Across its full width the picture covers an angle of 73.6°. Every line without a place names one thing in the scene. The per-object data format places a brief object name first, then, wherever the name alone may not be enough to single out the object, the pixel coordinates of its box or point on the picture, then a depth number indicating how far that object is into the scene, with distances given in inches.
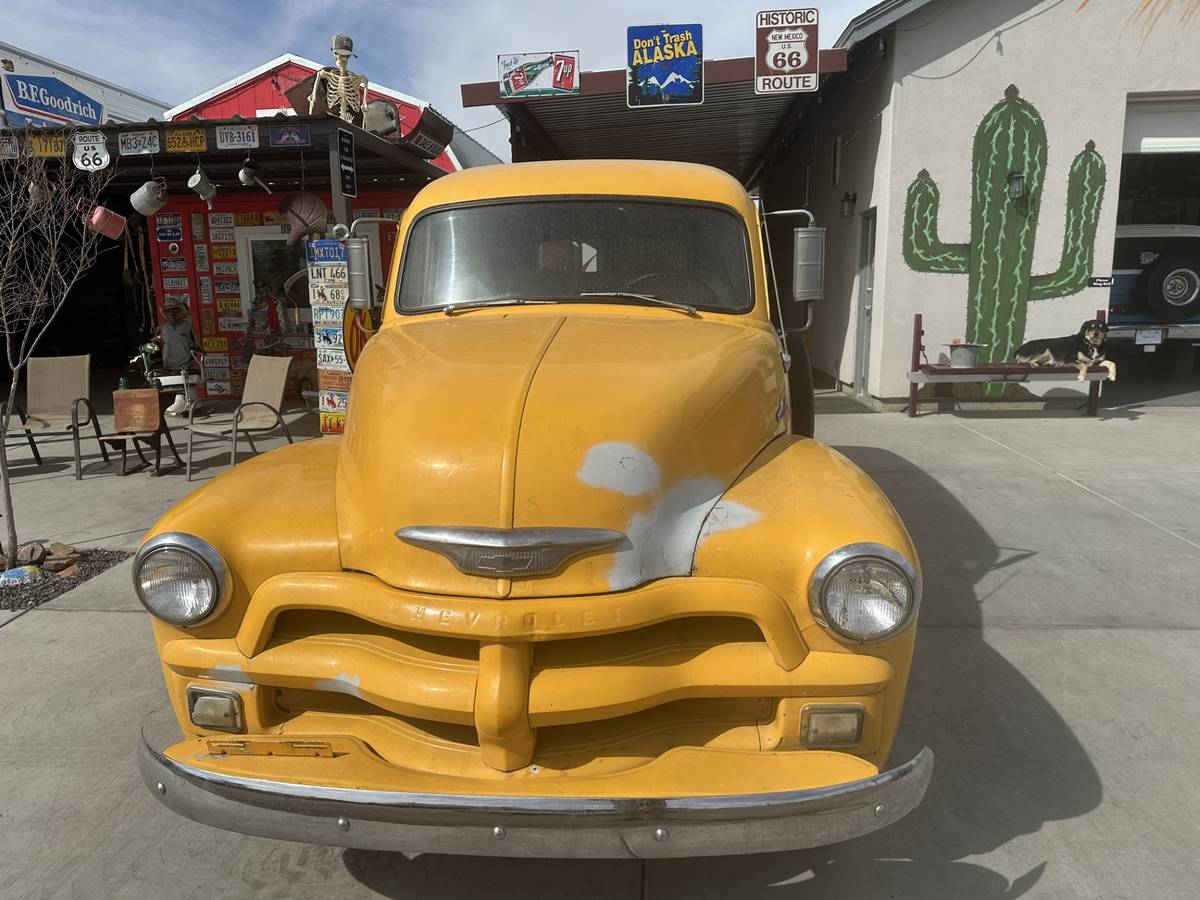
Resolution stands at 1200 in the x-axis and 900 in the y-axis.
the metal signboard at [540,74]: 406.3
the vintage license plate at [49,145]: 327.6
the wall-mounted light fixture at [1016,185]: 374.9
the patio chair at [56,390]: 312.2
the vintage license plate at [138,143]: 332.8
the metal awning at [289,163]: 318.3
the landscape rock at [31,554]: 198.4
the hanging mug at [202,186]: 381.1
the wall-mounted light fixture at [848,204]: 448.6
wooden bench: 369.7
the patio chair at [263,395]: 287.6
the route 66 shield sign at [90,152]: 331.0
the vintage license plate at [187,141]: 328.5
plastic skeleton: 402.0
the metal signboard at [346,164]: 310.5
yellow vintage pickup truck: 71.9
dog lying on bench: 373.1
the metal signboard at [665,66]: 393.1
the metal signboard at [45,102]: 498.0
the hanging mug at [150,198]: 383.5
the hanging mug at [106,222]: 361.1
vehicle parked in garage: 465.1
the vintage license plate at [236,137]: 323.9
